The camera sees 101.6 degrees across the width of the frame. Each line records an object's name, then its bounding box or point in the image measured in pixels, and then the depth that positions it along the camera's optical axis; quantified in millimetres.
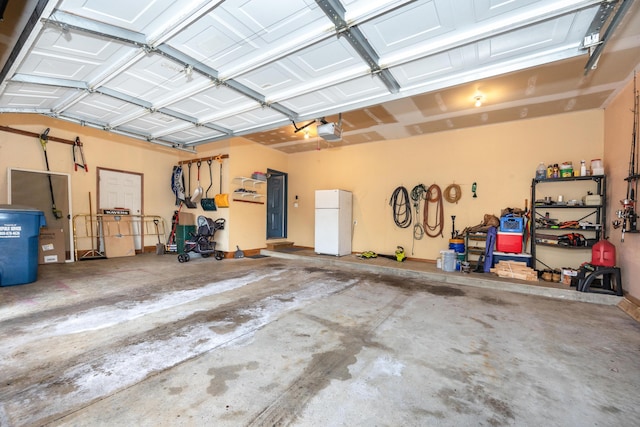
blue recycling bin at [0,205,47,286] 3881
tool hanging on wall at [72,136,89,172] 6195
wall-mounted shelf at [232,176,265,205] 7016
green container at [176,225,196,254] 7008
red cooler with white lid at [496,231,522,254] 5062
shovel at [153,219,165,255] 7145
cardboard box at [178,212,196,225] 7371
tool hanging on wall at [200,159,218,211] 6989
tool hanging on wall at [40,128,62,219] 5688
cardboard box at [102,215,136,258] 6523
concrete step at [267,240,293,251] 7965
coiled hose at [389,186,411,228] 6789
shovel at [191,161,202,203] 7242
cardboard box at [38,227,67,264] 5495
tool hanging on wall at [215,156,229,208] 6730
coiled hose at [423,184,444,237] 6344
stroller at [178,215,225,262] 6344
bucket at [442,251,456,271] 5340
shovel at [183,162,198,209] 7492
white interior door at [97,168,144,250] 6688
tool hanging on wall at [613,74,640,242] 3583
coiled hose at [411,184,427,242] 6594
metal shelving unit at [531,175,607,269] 4590
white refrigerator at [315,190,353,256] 6891
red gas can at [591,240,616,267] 3902
